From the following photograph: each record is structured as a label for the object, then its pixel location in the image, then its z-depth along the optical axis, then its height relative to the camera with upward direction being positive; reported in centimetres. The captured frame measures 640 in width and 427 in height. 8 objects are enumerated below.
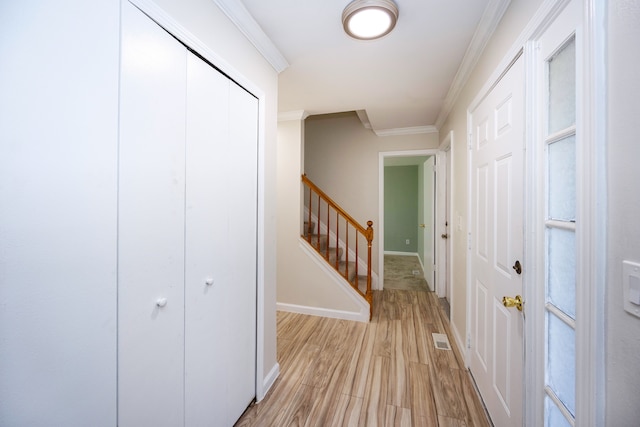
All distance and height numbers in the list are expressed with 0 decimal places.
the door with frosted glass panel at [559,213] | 86 +1
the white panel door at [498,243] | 118 -16
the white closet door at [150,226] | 84 -5
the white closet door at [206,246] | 112 -16
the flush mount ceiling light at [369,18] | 130 +109
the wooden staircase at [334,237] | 359 -36
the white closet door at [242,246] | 141 -19
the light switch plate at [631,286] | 58 -17
